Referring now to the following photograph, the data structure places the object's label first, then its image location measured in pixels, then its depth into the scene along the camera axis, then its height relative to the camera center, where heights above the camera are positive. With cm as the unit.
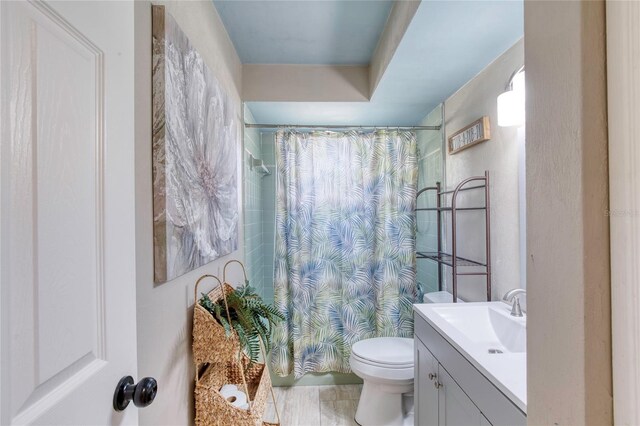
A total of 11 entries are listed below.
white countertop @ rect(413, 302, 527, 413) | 77 -47
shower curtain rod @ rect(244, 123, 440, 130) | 204 +62
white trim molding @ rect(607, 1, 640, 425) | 39 +1
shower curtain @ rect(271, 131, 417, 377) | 214 -21
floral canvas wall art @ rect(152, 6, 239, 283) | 85 +20
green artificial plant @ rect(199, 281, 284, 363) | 105 -38
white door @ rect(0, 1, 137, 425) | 37 +1
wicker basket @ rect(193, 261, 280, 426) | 101 -63
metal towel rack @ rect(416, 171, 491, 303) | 158 -19
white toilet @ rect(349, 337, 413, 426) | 171 -100
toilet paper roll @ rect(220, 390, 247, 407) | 112 -71
